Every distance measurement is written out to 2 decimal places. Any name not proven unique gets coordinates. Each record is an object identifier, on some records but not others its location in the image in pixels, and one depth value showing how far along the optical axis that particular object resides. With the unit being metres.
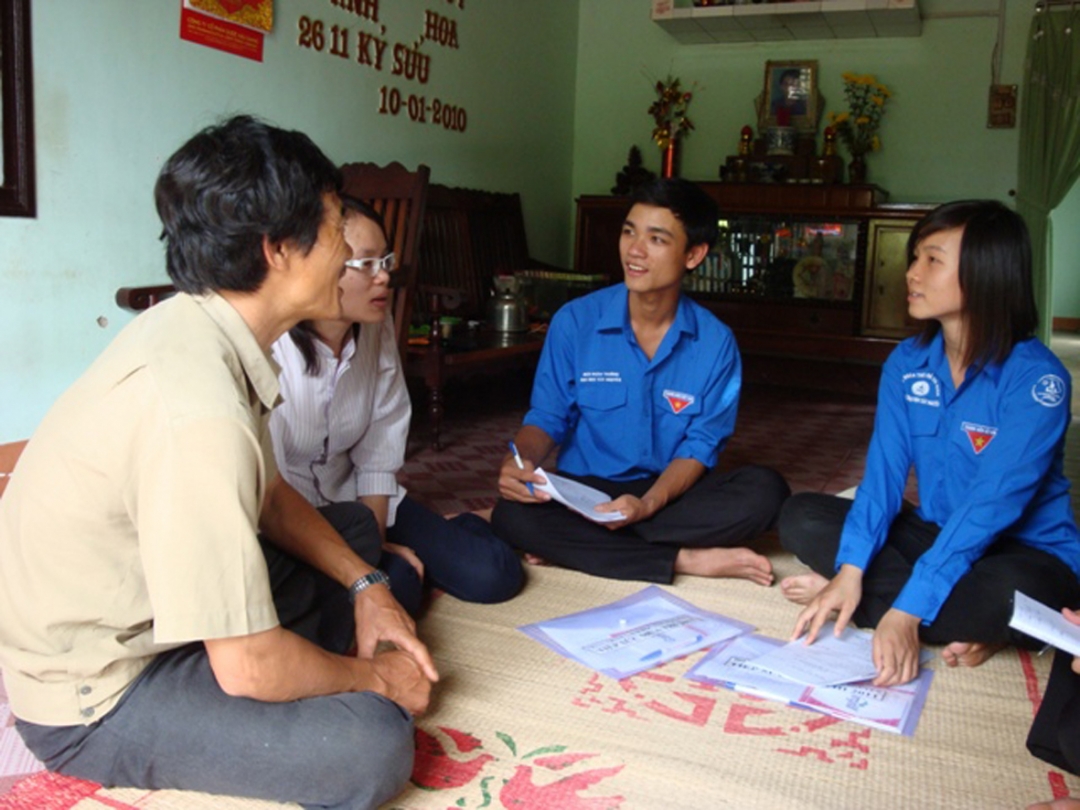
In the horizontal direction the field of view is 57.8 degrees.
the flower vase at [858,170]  5.92
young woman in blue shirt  1.80
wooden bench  3.80
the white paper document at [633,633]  1.83
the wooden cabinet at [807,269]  5.61
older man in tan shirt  1.05
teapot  4.62
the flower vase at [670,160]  6.35
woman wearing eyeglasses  1.86
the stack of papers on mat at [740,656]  1.68
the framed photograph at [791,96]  6.05
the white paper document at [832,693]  1.63
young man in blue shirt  2.30
